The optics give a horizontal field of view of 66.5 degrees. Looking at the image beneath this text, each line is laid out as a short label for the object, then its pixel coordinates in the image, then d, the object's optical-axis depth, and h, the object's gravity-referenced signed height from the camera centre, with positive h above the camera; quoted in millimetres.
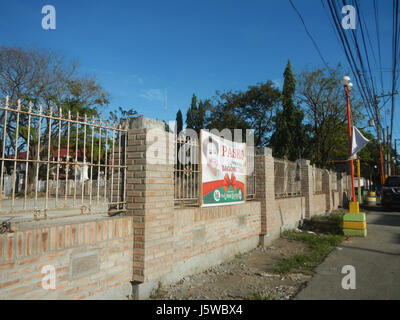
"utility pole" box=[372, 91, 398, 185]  20450 +3796
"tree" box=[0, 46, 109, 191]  22547 +7361
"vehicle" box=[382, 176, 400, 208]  15850 -842
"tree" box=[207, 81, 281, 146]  28125 +6334
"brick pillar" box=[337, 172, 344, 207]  17530 -616
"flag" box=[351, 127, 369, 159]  9109 +1043
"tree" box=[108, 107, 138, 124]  36488 +7970
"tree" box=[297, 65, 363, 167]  21688 +4685
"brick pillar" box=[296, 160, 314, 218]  10992 -305
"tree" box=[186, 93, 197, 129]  40291 +8695
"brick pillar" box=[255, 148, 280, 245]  7363 -375
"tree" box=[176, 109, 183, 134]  45469 +8789
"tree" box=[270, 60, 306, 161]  25547 +4081
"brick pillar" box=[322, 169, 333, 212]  14109 -537
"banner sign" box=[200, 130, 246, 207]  5305 +124
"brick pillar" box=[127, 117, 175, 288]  3875 -291
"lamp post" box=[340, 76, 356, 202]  8602 +2607
